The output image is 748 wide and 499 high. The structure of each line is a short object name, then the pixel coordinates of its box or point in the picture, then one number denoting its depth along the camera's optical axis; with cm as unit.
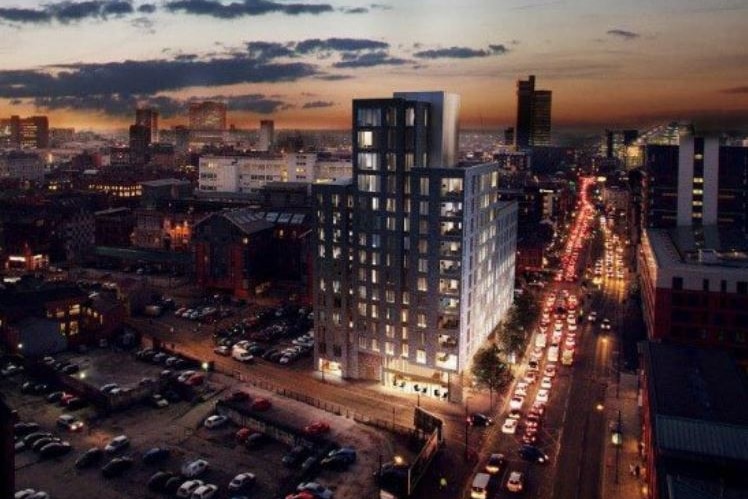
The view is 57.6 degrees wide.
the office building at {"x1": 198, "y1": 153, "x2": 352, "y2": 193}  17388
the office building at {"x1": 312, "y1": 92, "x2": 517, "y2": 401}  6038
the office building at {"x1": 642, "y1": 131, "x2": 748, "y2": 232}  11144
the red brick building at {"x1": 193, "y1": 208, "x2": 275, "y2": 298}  9875
